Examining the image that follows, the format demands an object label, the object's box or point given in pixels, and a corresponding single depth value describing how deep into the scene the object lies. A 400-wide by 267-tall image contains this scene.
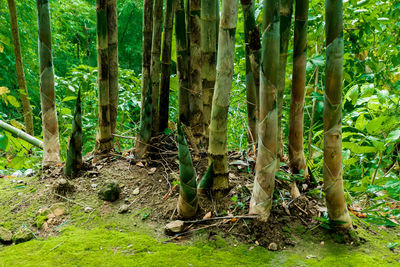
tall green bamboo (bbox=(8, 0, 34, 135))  3.38
